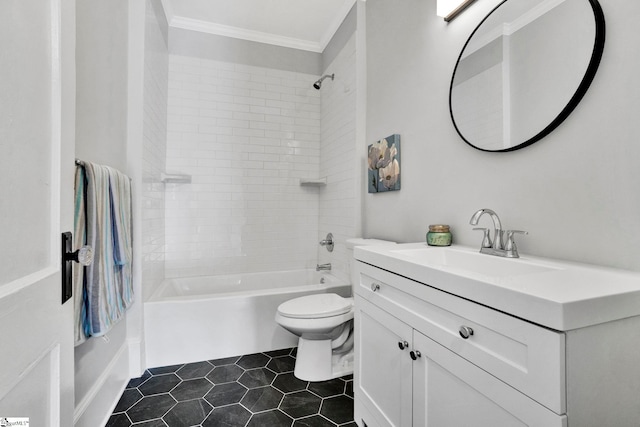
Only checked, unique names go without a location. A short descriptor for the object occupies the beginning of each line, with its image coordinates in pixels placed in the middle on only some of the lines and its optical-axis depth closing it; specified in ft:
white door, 1.74
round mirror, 3.22
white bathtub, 6.75
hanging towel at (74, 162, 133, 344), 4.09
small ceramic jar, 4.79
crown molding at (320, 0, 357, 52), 8.22
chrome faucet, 3.70
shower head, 9.36
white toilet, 5.78
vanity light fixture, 4.74
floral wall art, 6.46
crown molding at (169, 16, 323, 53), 9.08
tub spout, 9.45
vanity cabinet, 1.98
